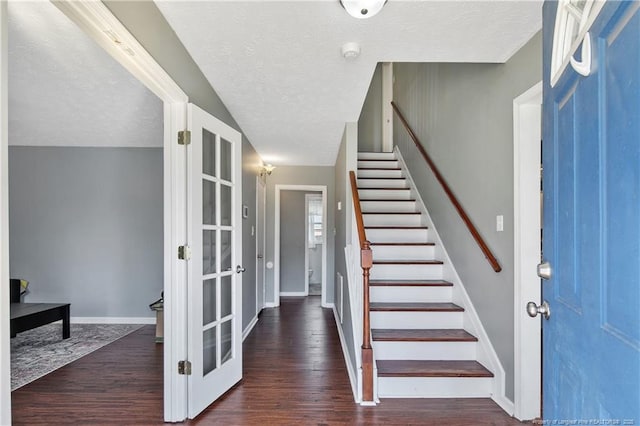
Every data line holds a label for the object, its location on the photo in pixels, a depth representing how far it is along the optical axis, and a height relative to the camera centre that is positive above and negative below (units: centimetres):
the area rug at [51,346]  283 -134
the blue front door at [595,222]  61 -2
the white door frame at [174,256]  203 -26
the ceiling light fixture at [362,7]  150 +93
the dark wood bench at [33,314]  308 -98
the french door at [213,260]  210 -33
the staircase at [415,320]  235 -87
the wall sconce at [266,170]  502 +67
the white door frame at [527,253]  202 -24
